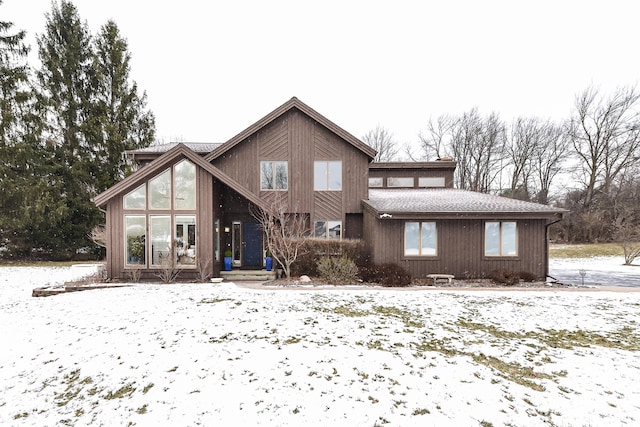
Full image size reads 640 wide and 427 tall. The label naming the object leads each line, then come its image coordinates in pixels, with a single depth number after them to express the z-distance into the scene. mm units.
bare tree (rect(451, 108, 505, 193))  33406
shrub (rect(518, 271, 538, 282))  11016
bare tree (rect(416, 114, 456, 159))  35812
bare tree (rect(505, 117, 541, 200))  33250
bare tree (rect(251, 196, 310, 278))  11133
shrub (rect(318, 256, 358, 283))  10842
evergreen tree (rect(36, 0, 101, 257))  18078
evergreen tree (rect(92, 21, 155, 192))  19281
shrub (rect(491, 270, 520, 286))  10617
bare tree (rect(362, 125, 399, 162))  36469
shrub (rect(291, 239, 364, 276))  11508
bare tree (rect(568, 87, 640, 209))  29000
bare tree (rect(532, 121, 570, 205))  32969
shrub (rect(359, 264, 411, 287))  10505
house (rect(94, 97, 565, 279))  10703
